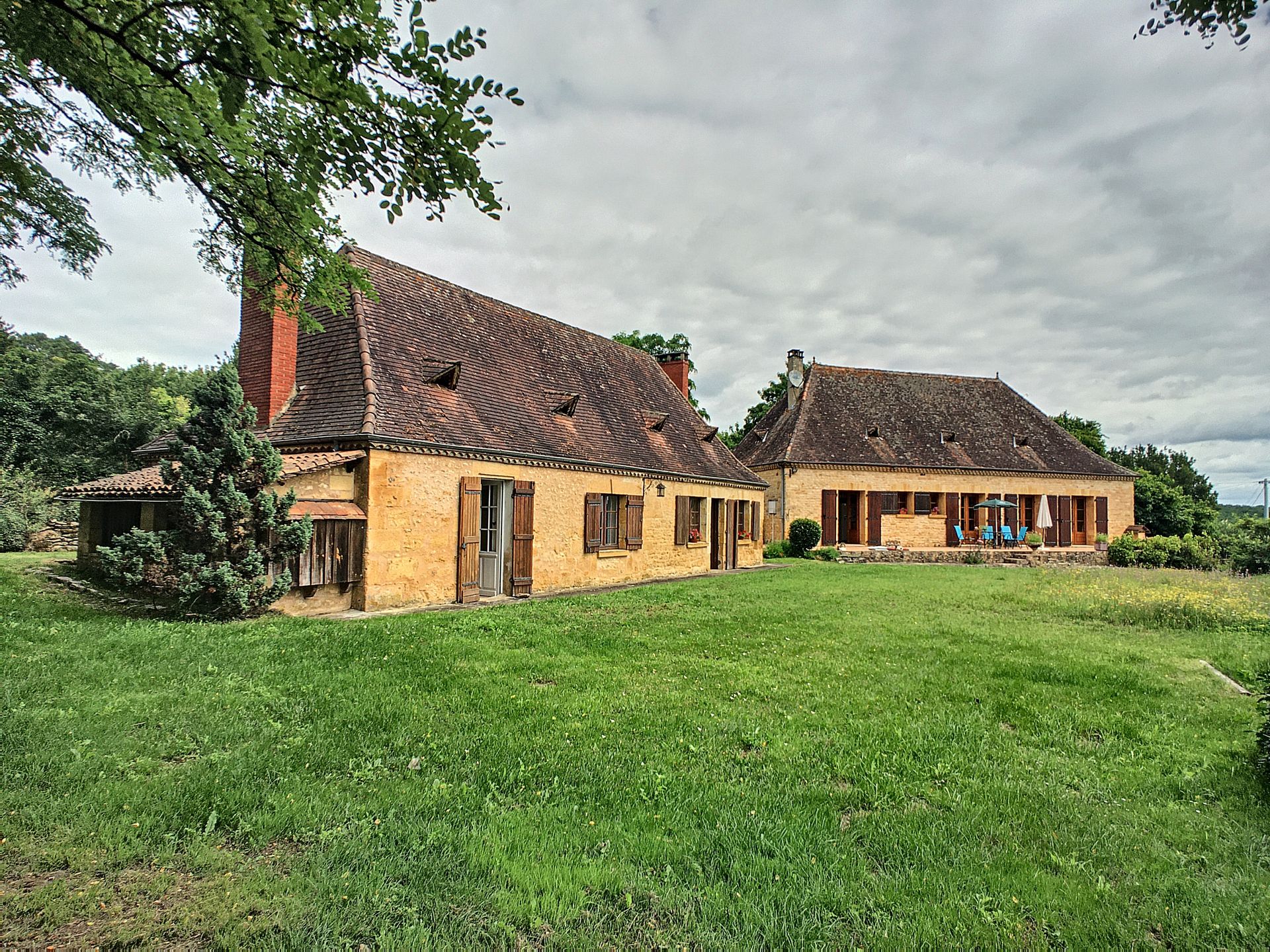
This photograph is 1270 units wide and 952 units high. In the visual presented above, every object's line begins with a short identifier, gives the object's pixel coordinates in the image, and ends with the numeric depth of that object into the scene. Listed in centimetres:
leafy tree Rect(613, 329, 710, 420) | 3422
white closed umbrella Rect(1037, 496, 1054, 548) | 2573
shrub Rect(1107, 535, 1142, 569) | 2345
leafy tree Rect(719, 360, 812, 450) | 3903
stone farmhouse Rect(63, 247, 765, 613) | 1042
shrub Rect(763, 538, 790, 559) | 2508
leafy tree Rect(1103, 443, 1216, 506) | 4316
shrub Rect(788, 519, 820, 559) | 2486
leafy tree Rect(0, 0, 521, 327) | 310
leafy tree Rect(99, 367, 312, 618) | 842
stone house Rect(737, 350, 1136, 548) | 2575
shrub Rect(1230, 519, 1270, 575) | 1730
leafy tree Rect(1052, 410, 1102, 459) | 3966
